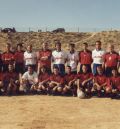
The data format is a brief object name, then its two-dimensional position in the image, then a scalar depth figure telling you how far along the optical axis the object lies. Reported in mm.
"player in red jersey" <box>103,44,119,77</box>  14578
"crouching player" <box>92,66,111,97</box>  14509
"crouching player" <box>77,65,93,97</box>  14805
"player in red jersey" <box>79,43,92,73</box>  14953
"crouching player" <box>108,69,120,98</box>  14328
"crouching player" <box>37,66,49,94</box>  15151
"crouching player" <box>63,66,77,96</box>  14939
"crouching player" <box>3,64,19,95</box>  15243
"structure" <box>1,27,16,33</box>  62875
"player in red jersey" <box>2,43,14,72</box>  15352
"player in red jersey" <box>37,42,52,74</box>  15281
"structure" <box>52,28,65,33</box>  66719
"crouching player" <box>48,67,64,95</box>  14945
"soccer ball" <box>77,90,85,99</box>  14461
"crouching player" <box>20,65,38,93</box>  15298
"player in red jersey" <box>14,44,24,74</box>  15414
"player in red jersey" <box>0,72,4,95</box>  15144
